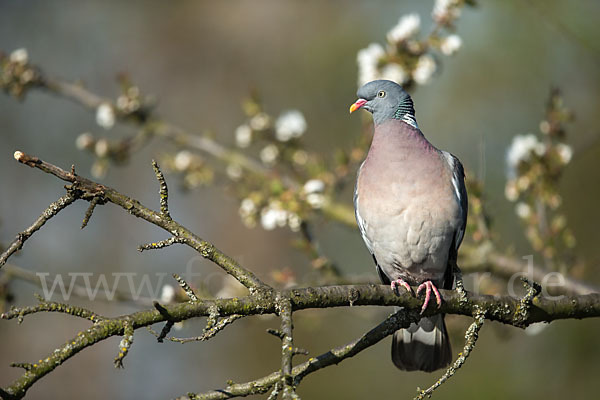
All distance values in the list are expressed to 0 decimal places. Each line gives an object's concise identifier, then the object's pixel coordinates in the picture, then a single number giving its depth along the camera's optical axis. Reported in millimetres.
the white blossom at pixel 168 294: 7953
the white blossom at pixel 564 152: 8523
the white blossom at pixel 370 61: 9141
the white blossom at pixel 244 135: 10219
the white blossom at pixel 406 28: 8852
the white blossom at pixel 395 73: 8969
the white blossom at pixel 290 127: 10062
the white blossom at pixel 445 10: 8585
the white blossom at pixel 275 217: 8711
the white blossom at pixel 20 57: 10164
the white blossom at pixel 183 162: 10406
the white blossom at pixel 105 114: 10680
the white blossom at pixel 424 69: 8953
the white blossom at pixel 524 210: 8891
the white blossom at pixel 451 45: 8656
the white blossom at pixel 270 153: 10258
